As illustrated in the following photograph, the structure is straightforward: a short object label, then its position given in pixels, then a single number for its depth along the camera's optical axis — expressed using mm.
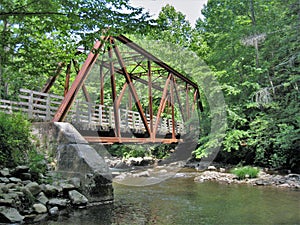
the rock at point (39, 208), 5172
